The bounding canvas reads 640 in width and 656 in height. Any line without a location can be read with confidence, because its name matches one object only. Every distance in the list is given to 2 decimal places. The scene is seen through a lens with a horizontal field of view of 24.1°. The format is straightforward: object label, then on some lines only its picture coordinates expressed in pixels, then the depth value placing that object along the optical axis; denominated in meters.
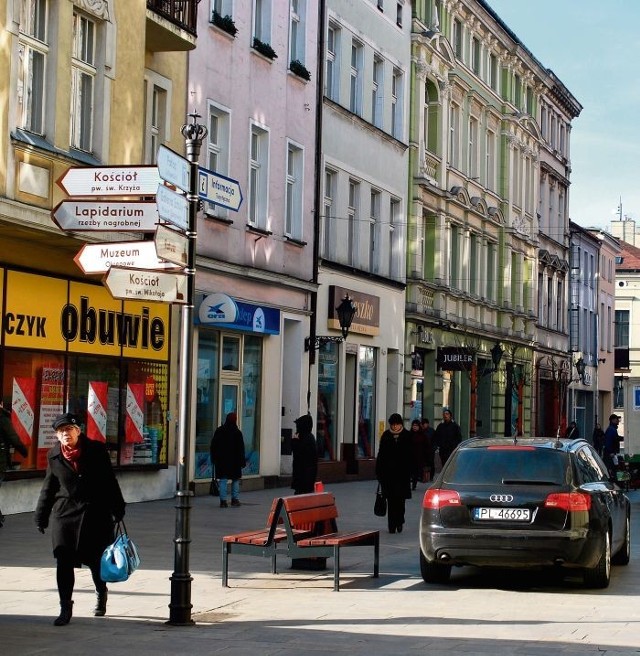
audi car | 14.23
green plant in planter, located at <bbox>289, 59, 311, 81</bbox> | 32.12
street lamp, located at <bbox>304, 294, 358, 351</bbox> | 32.97
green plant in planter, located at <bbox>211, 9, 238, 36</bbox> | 28.14
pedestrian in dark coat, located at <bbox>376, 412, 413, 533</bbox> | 20.38
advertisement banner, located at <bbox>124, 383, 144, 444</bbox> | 25.09
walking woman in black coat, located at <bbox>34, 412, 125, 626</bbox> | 11.73
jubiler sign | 41.19
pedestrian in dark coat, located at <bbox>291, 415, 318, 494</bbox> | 22.20
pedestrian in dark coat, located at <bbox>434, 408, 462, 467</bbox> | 35.34
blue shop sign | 27.41
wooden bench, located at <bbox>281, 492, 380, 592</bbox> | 14.41
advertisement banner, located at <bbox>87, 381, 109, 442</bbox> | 23.94
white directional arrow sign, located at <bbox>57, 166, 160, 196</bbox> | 11.98
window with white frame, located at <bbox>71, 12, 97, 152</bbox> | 21.59
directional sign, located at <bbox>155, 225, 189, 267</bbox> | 11.73
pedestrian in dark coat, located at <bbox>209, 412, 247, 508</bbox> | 24.73
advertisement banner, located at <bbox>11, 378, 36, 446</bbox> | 21.86
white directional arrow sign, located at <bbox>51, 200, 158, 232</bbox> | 12.25
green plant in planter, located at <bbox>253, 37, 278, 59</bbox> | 30.09
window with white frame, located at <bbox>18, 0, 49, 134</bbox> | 20.08
